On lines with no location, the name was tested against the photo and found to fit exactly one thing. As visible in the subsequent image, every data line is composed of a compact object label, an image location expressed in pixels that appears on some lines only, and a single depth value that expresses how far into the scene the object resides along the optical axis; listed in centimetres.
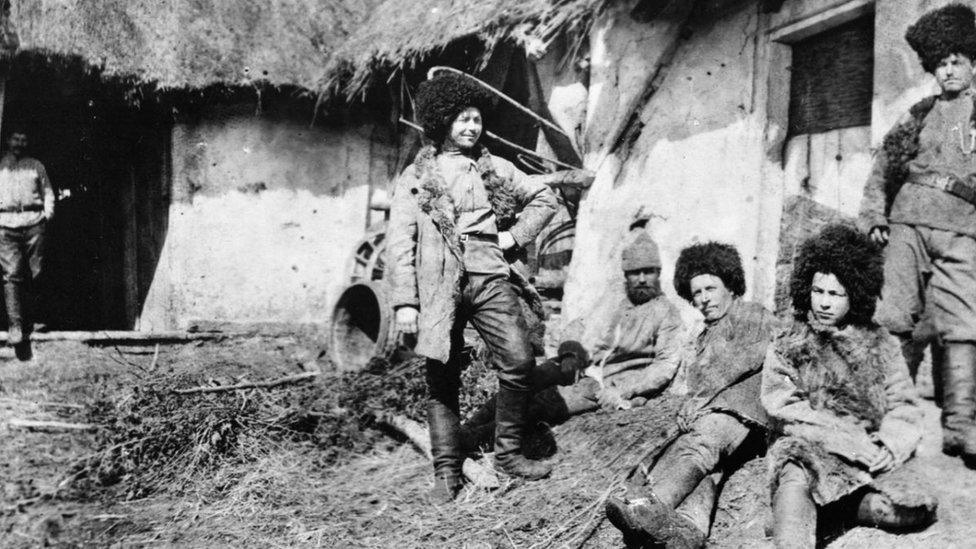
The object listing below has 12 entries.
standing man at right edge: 378
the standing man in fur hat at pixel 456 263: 412
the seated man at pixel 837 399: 308
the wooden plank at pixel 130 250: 965
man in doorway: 813
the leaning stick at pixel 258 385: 542
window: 499
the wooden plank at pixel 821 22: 480
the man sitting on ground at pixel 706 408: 324
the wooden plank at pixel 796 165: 541
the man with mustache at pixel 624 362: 484
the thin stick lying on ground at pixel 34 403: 599
